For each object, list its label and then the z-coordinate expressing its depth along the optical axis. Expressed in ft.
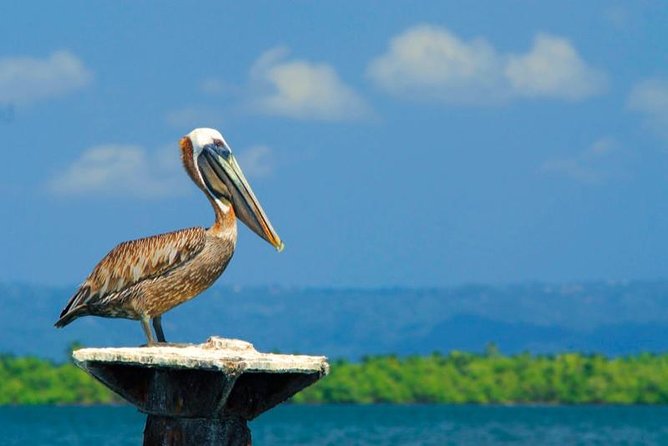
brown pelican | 53.52
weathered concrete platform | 45.70
